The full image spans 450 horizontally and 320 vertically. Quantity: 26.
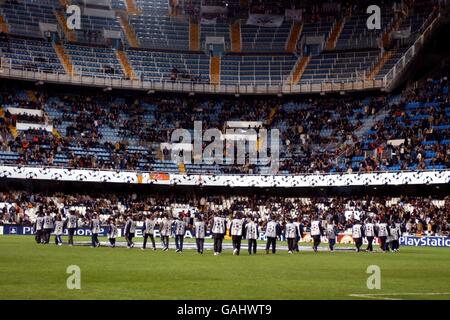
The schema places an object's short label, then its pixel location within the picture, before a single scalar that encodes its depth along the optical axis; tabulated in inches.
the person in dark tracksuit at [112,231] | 1626.5
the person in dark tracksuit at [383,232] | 1672.0
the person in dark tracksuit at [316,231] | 1610.5
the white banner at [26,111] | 2684.5
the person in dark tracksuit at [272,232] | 1485.0
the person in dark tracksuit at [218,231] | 1422.2
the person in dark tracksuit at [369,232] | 1662.3
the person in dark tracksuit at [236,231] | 1427.2
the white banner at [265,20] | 3144.7
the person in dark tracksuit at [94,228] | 1604.3
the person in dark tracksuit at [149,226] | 1561.3
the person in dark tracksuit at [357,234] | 1668.3
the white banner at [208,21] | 3166.8
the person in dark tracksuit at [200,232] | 1461.6
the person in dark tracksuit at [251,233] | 1455.5
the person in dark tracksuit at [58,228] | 1675.7
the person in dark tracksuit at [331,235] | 1688.5
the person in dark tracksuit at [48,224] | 1684.3
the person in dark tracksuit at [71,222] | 1665.8
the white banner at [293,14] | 3134.8
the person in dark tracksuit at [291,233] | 1541.6
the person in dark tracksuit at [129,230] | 1615.2
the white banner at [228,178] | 2367.1
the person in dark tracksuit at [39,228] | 1685.5
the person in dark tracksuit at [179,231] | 1503.4
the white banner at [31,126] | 2647.6
